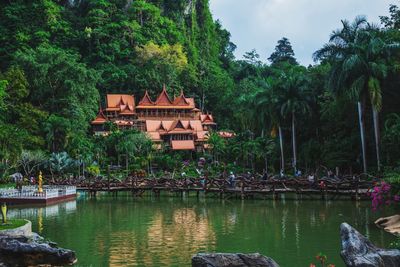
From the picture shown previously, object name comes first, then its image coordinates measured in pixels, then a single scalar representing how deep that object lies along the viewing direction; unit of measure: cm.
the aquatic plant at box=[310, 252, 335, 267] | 883
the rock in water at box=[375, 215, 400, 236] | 1886
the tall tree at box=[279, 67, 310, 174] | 4472
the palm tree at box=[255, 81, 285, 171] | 4684
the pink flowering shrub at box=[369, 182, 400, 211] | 1992
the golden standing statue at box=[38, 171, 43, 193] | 3309
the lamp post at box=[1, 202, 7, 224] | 1898
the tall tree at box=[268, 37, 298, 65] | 10069
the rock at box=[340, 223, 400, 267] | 978
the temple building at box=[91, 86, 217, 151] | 6191
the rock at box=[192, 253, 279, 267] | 1030
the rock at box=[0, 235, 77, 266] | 1410
